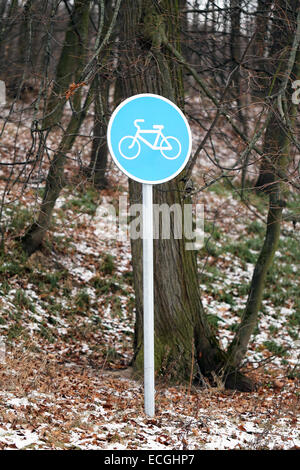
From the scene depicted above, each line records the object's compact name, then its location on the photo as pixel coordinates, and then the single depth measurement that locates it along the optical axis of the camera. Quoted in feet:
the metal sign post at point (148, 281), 30.45
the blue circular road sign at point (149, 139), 29.30
